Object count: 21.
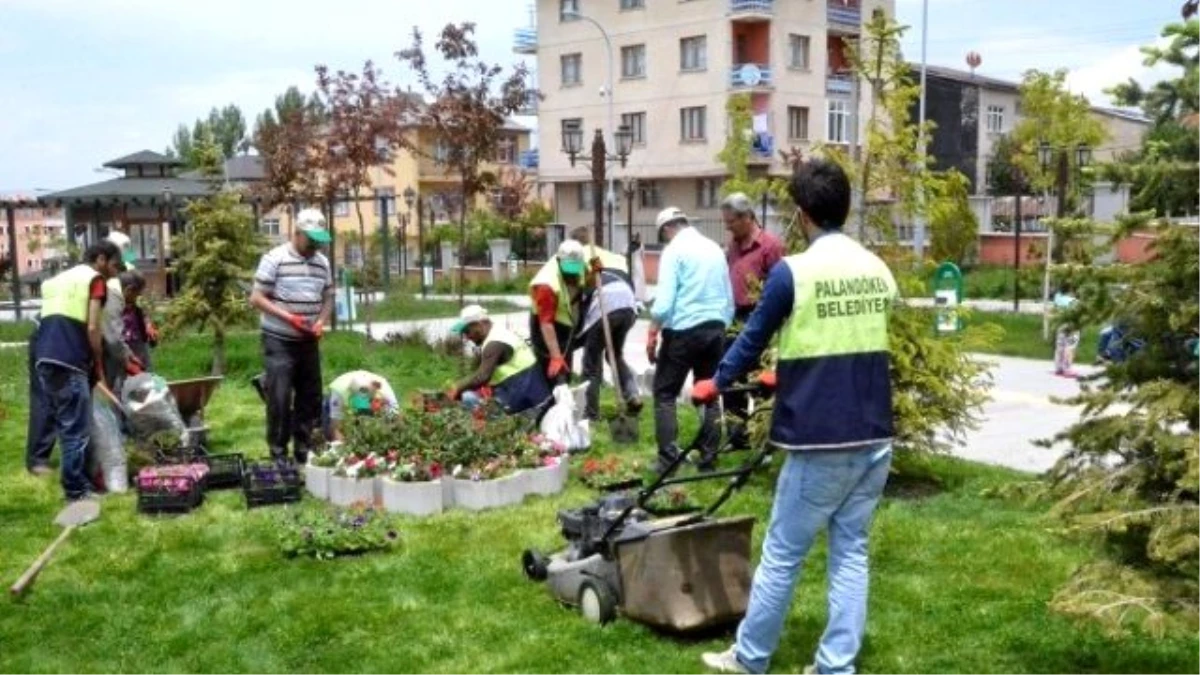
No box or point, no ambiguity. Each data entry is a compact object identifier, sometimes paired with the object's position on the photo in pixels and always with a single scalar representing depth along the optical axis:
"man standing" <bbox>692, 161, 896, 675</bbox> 4.17
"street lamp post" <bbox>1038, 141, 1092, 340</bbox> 19.39
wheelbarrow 9.30
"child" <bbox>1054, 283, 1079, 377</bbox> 13.41
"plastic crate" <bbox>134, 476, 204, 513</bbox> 7.55
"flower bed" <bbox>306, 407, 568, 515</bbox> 7.43
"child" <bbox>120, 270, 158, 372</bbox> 9.12
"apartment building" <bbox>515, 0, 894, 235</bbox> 42.19
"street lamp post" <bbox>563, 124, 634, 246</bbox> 18.89
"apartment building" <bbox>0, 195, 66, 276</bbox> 26.66
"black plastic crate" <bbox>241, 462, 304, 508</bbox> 7.64
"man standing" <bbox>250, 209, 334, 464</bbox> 8.11
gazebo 24.47
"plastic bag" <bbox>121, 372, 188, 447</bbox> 8.69
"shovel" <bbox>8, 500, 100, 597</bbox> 5.98
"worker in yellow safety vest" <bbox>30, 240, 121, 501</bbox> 7.54
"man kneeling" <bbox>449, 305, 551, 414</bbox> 8.77
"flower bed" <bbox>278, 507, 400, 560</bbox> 6.53
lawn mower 4.85
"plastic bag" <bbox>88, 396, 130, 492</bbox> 7.96
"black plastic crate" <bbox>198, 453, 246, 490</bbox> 8.14
